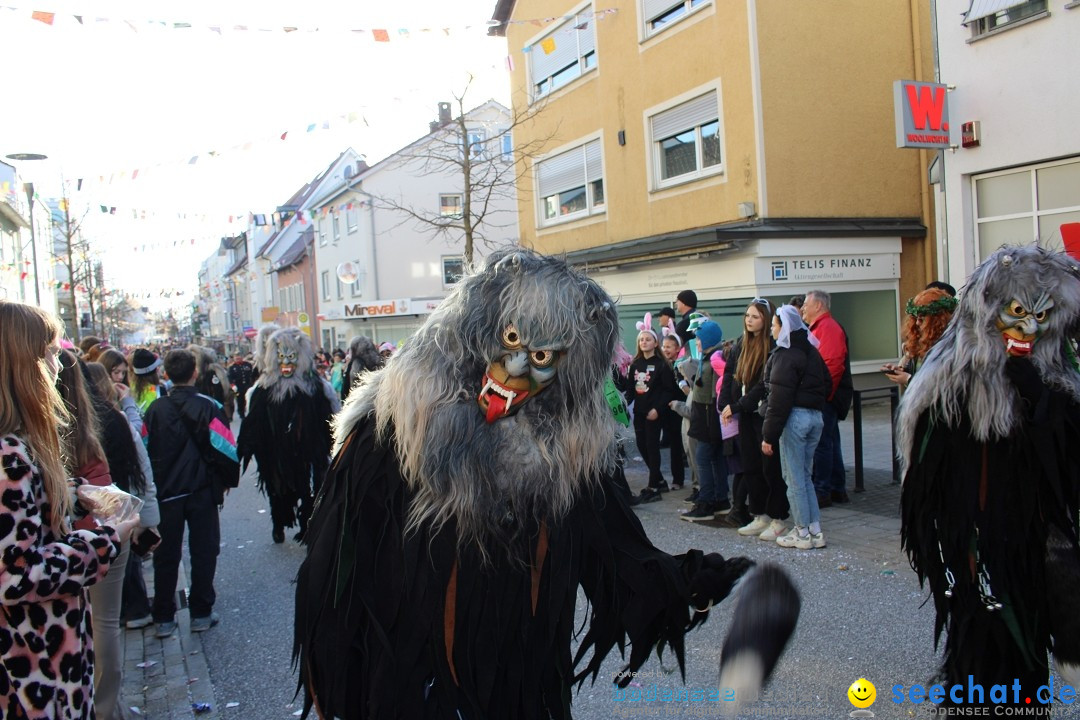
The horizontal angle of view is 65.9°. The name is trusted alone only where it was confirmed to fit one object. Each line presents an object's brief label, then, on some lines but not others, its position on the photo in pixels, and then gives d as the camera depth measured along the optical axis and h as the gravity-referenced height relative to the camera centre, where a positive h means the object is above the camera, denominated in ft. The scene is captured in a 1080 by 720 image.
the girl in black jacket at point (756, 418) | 21.15 -2.35
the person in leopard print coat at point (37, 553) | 7.30 -1.67
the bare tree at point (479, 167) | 44.37 +14.98
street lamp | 38.24 +9.99
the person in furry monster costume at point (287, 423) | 22.50 -1.85
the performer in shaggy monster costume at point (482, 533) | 7.03 -1.63
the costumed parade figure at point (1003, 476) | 9.62 -1.97
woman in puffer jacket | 19.84 -2.17
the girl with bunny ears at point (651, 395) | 27.09 -2.02
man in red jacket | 24.11 -2.59
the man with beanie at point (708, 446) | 23.72 -3.35
